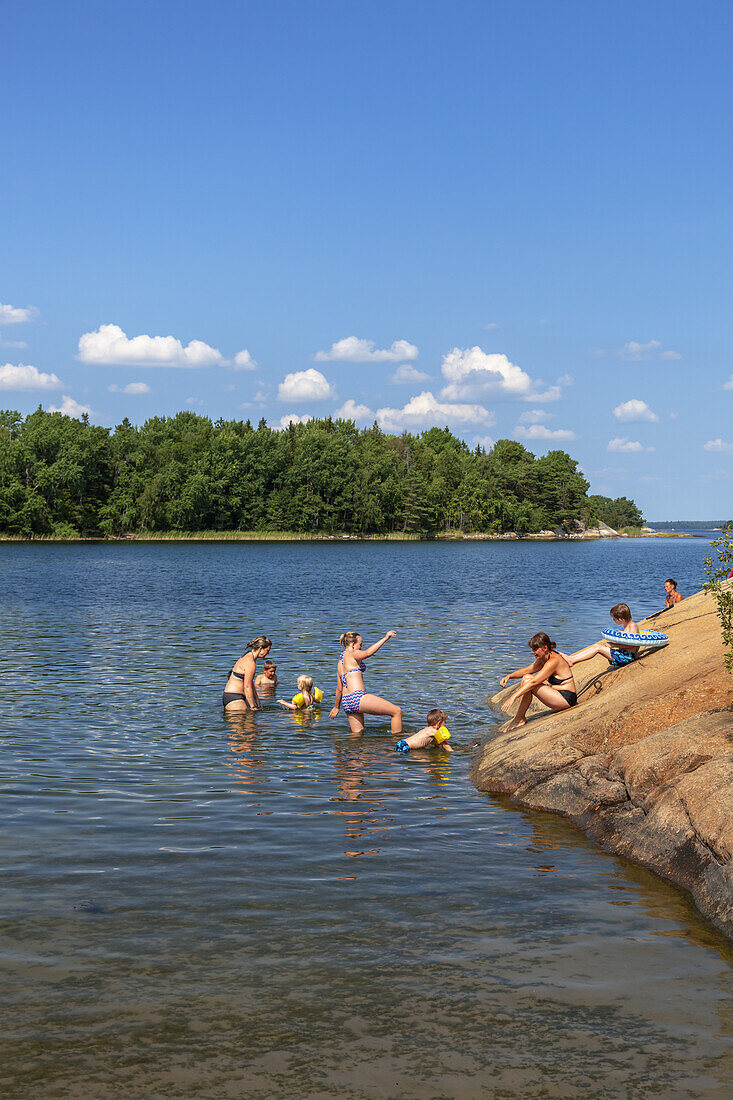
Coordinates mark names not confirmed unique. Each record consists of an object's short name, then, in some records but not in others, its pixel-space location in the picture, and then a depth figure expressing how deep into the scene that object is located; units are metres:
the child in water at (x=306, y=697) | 19.39
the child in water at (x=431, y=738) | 16.19
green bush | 11.52
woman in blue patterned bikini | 17.33
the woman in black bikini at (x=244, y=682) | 19.11
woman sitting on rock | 15.74
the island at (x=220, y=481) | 136.38
